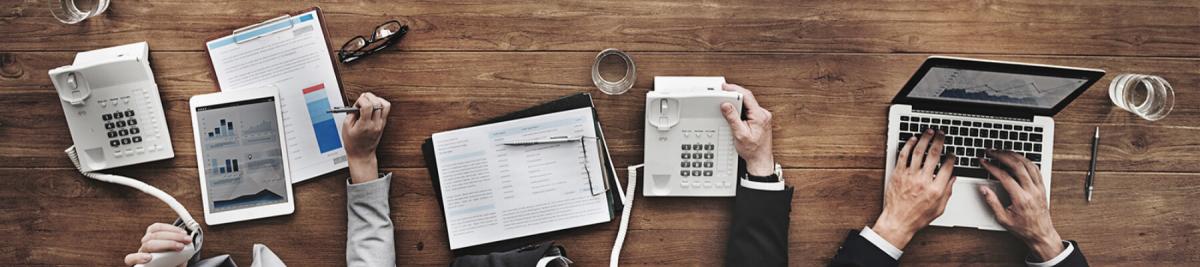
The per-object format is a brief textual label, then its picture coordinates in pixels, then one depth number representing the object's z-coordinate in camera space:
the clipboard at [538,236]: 1.69
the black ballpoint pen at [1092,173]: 1.72
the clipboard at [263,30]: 1.68
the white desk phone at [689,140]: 1.63
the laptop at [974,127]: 1.63
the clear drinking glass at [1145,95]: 1.70
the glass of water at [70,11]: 1.69
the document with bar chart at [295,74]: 1.69
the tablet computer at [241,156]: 1.69
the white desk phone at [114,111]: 1.67
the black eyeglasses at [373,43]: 1.69
